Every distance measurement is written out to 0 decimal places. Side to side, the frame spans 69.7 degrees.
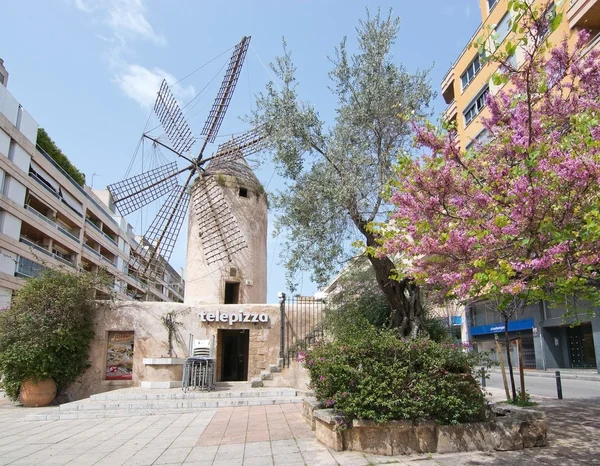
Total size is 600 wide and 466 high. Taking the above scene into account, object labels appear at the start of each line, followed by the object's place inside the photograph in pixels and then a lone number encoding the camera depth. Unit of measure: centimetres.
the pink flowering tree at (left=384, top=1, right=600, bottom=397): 427
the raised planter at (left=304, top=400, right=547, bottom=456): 578
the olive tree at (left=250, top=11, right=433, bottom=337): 1004
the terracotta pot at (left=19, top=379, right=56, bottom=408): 1149
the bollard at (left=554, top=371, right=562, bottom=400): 1122
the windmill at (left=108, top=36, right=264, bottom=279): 1722
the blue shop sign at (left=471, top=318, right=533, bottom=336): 2522
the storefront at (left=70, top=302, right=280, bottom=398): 1296
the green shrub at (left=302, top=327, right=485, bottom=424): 584
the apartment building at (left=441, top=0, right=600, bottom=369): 1755
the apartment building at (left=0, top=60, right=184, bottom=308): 2453
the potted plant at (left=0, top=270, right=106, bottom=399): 1145
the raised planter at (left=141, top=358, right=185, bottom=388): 1257
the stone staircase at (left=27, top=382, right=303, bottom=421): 980
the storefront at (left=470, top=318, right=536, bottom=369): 2548
